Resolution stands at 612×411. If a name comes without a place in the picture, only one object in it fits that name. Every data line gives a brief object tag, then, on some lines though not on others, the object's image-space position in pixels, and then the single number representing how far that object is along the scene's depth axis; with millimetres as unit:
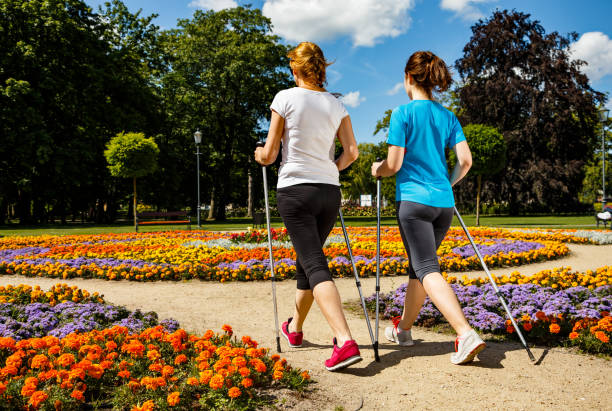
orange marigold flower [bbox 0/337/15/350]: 2809
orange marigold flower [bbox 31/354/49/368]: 2492
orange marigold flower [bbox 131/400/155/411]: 2094
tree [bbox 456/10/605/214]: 32125
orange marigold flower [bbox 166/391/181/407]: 2148
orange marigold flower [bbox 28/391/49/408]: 2094
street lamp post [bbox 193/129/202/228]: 19908
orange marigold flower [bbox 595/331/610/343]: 3180
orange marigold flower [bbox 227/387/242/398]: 2225
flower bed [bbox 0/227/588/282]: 7086
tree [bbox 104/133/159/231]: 18203
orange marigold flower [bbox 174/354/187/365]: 2727
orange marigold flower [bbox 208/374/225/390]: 2274
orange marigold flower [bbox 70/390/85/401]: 2215
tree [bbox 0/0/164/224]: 22484
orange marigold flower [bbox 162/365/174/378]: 2453
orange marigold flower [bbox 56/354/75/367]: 2496
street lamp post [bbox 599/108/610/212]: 18688
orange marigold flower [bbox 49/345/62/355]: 2652
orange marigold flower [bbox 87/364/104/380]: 2421
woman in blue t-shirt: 2877
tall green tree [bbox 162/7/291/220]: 29906
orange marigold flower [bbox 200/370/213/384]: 2356
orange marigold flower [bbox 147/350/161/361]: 2697
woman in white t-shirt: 2822
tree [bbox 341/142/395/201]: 65062
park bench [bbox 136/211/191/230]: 17800
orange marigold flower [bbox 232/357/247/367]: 2471
